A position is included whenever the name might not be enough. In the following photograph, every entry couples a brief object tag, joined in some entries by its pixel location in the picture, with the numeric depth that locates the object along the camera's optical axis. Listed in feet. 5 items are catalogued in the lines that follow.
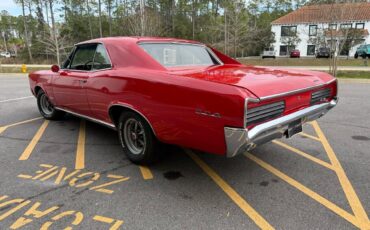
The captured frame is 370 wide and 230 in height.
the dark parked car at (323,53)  111.65
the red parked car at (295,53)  125.49
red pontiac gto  8.77
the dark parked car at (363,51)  110.74
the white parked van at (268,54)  132.46
